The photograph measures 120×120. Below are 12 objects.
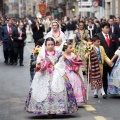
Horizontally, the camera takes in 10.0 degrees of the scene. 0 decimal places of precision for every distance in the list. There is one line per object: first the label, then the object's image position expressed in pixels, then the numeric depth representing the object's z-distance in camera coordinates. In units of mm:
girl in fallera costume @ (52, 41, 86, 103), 13789
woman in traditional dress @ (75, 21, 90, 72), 21619
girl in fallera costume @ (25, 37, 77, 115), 12234
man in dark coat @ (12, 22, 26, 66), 25953
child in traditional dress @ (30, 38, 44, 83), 13416
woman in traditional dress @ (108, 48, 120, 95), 15548
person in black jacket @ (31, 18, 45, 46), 30422
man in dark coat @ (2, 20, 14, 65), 26906
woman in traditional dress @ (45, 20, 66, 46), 18048
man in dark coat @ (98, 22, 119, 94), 15839
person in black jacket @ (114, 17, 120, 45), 26197
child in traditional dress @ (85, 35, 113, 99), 15180
